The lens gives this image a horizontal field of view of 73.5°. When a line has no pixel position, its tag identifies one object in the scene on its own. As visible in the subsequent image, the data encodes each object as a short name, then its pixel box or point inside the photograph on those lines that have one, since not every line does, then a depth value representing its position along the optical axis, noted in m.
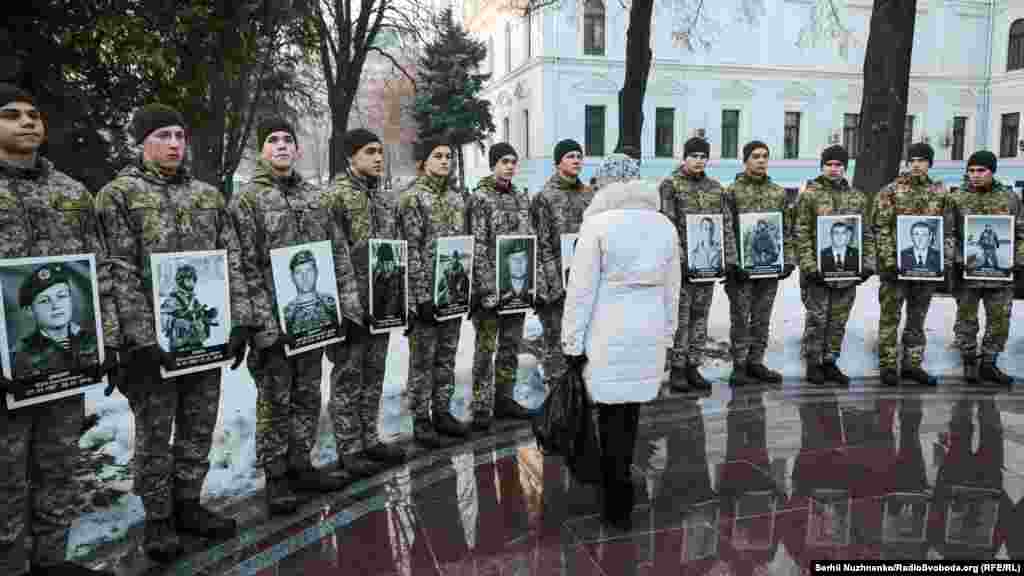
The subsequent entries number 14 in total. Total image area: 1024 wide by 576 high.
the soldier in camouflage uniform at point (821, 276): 6.62
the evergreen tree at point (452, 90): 37.16
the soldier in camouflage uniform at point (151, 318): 3.64
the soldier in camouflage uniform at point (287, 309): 4.17
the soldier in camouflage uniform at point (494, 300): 5.61
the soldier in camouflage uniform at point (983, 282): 6.65
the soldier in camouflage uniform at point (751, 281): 6.65
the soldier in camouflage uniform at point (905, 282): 6.61
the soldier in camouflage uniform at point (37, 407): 3.20
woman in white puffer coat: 3.76
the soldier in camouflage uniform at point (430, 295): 5.18
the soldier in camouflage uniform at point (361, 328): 4.72
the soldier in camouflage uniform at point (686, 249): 6.52
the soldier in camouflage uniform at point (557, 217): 6.02
